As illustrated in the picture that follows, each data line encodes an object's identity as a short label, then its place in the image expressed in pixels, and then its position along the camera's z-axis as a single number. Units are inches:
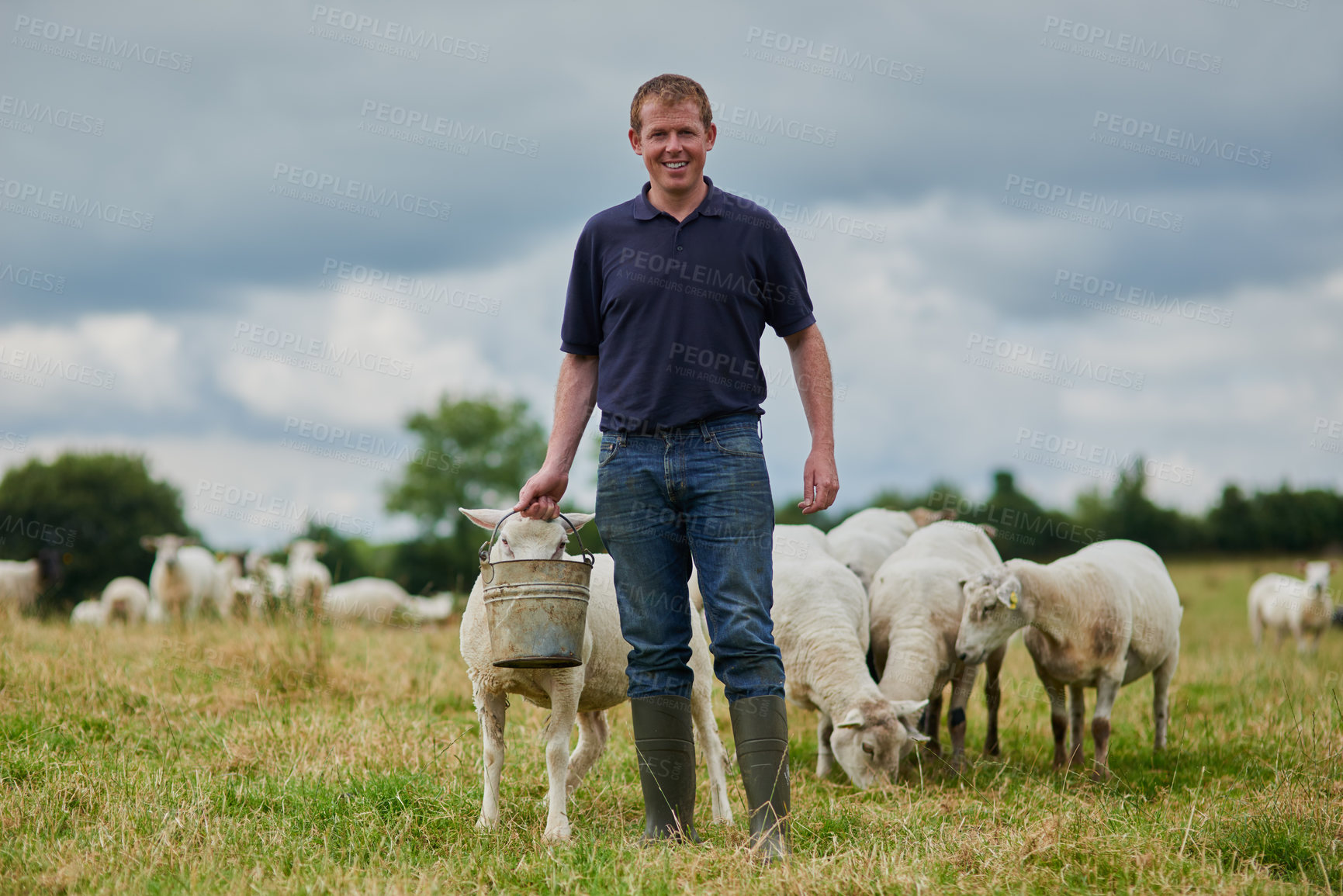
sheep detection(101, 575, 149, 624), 871.1
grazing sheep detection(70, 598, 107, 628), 877.7
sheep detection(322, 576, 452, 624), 707.1
